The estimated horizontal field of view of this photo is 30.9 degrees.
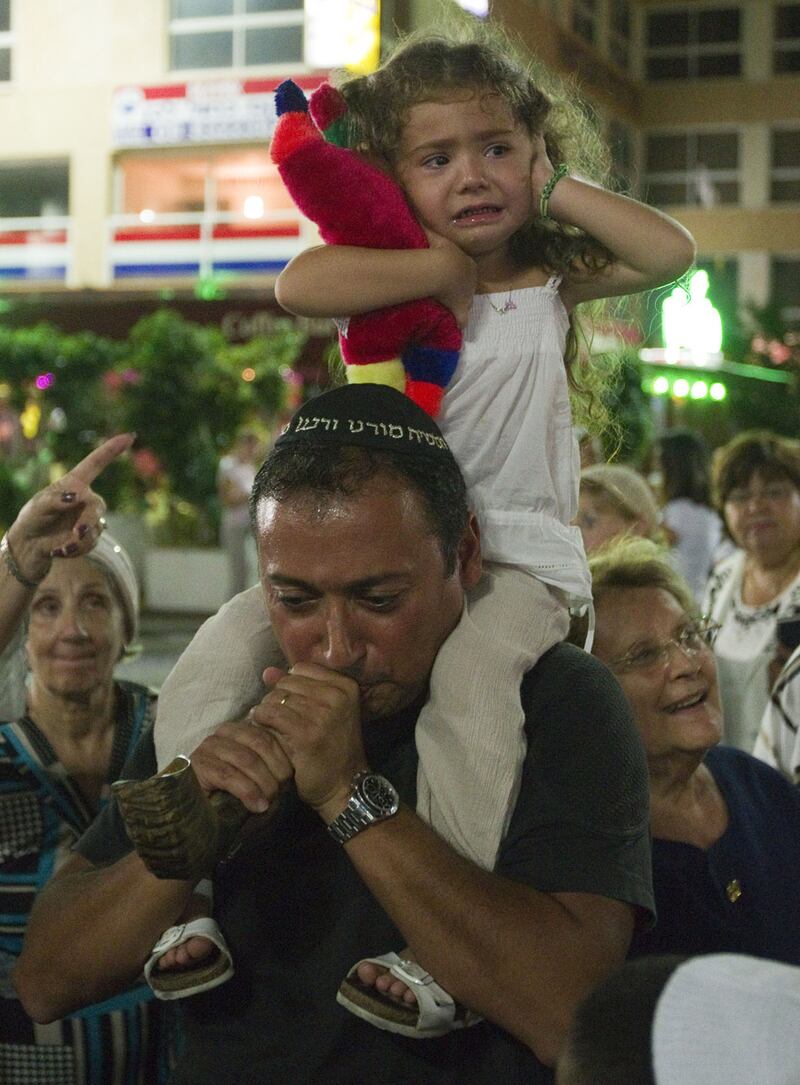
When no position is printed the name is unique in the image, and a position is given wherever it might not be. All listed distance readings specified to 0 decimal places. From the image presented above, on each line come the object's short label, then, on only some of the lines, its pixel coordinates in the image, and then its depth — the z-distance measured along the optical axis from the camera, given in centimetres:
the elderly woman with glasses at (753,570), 538
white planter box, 1733
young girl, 236
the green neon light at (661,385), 1384
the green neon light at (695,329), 1248
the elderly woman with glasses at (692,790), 277
